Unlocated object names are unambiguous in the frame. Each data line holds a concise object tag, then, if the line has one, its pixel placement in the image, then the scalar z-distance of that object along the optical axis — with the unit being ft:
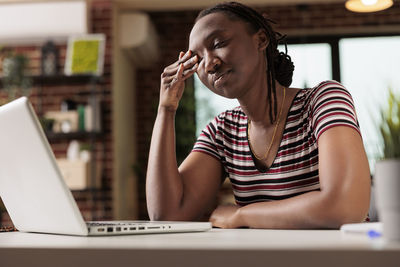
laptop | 2.42
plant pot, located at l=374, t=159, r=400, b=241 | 1.98
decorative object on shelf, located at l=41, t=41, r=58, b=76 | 14.90
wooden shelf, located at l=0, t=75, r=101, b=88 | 14.52
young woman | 4.45
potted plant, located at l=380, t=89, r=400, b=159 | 2.04
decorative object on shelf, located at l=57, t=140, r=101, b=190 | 14.01
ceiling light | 14.18
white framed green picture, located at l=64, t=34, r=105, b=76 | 14.24
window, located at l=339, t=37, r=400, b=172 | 17.30
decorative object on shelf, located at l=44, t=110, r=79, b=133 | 14.47
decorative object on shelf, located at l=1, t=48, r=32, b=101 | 14.12
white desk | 1.80
